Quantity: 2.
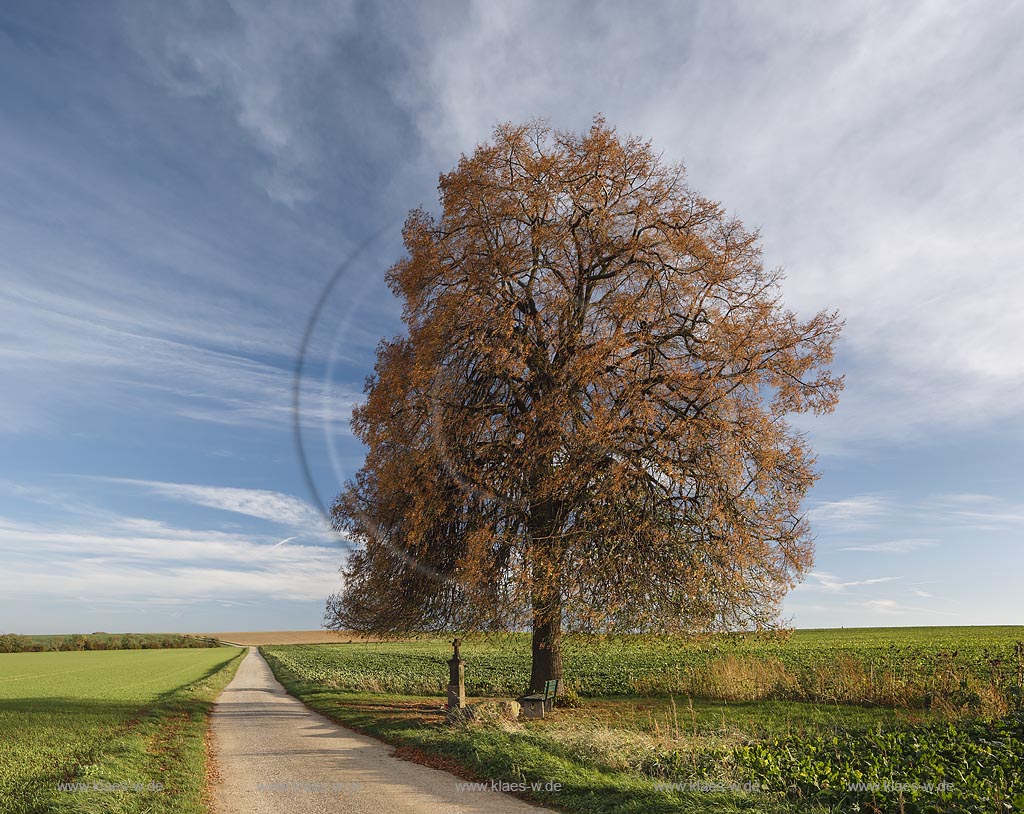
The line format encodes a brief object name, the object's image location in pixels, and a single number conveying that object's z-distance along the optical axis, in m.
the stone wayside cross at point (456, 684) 15.28
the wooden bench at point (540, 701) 15.19
